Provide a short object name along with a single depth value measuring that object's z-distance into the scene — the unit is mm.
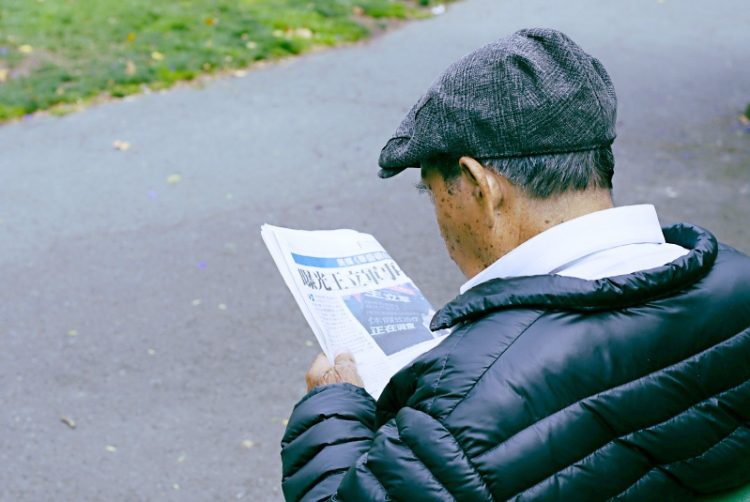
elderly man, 1616
